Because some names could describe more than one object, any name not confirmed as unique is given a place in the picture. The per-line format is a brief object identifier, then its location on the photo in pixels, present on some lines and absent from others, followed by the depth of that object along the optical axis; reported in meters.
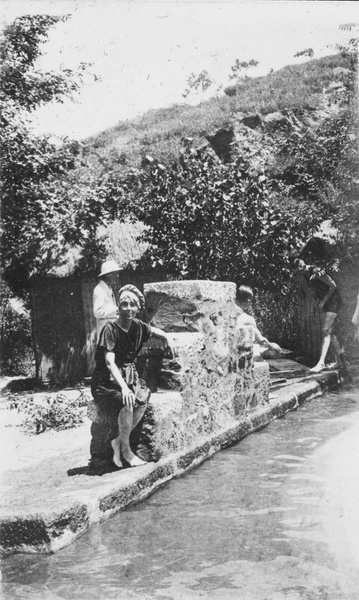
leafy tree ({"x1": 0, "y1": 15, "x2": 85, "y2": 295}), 10.75
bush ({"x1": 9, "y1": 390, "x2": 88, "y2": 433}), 7.95
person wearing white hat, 8.54
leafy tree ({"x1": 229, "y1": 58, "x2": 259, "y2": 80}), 41.56
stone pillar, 6.00
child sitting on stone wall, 8.32
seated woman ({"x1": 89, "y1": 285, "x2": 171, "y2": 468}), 5.52
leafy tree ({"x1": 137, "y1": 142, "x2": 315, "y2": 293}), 11.01
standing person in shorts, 10.95
